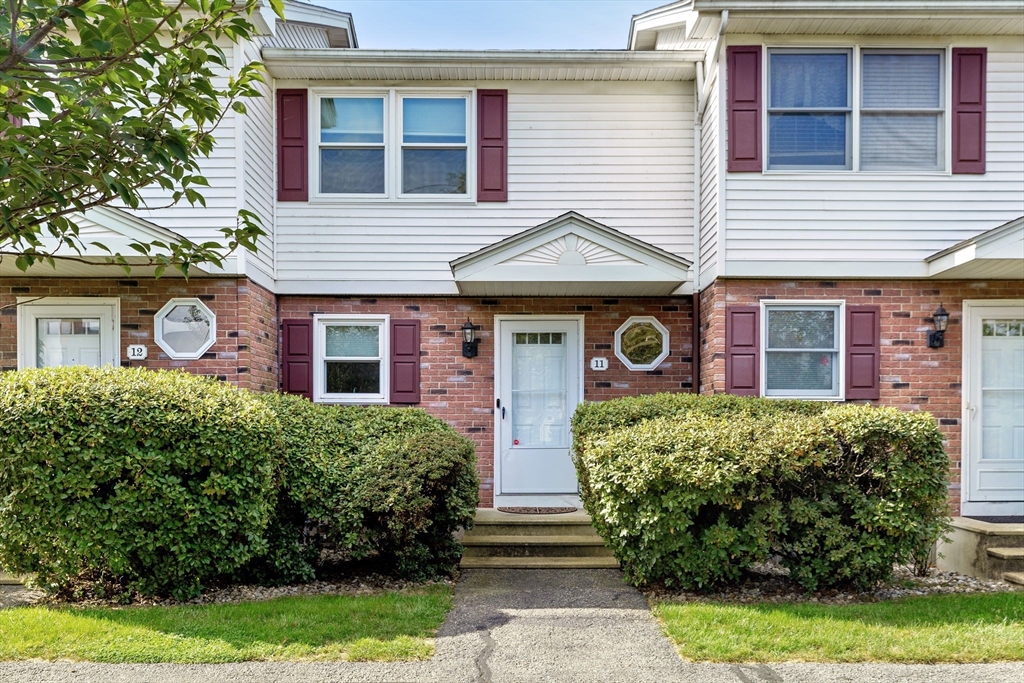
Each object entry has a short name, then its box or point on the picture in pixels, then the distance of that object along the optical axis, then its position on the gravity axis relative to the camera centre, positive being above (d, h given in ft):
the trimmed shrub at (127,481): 16.57 -3.49
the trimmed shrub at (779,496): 17.35 -3.87
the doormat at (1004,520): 22.78 -5.84
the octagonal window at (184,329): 24.26 +0.34
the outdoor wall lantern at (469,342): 26.35 -0.04
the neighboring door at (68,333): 24.73 +0.16
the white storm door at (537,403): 26.58 -2.38
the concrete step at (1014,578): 19.31 -6.52
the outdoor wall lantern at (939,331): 23.97 +0.49
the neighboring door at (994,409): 24.32 -2.25
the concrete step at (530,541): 21.59 -6.21
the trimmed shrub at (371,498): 18.39 -4.23
